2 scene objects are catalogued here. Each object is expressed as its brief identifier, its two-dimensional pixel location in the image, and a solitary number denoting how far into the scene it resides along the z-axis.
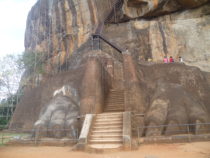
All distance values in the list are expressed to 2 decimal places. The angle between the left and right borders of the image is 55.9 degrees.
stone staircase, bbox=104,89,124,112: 11.43
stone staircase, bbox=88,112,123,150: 7.71
